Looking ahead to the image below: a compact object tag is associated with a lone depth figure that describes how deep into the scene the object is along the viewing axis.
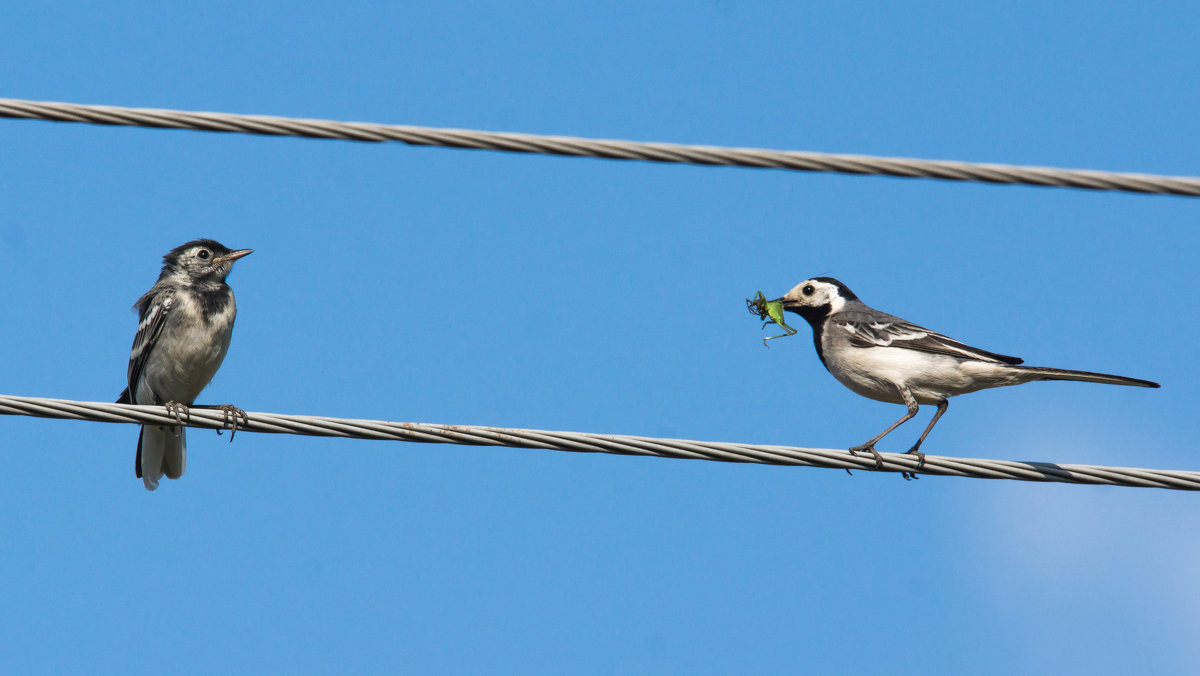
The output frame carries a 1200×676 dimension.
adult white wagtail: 16.62
